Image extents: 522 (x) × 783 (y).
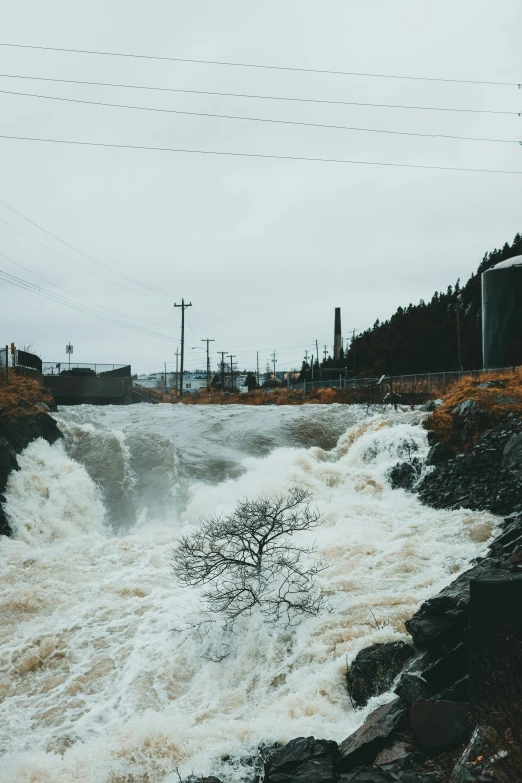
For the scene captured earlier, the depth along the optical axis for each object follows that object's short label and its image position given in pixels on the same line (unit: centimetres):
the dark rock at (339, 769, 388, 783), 654
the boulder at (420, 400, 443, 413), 2555
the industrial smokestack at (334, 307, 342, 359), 8789
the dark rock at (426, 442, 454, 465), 2056
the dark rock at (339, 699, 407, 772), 724
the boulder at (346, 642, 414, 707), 884
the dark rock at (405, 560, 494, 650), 848
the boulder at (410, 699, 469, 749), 679
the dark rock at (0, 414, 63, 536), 1971
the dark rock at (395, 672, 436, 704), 770
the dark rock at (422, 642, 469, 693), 783
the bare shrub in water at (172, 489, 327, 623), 1167
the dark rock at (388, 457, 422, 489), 2025
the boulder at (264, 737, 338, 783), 717
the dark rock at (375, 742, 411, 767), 687
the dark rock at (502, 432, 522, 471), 1784
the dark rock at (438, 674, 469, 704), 731
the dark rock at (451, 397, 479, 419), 2194
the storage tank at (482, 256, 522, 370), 2878
